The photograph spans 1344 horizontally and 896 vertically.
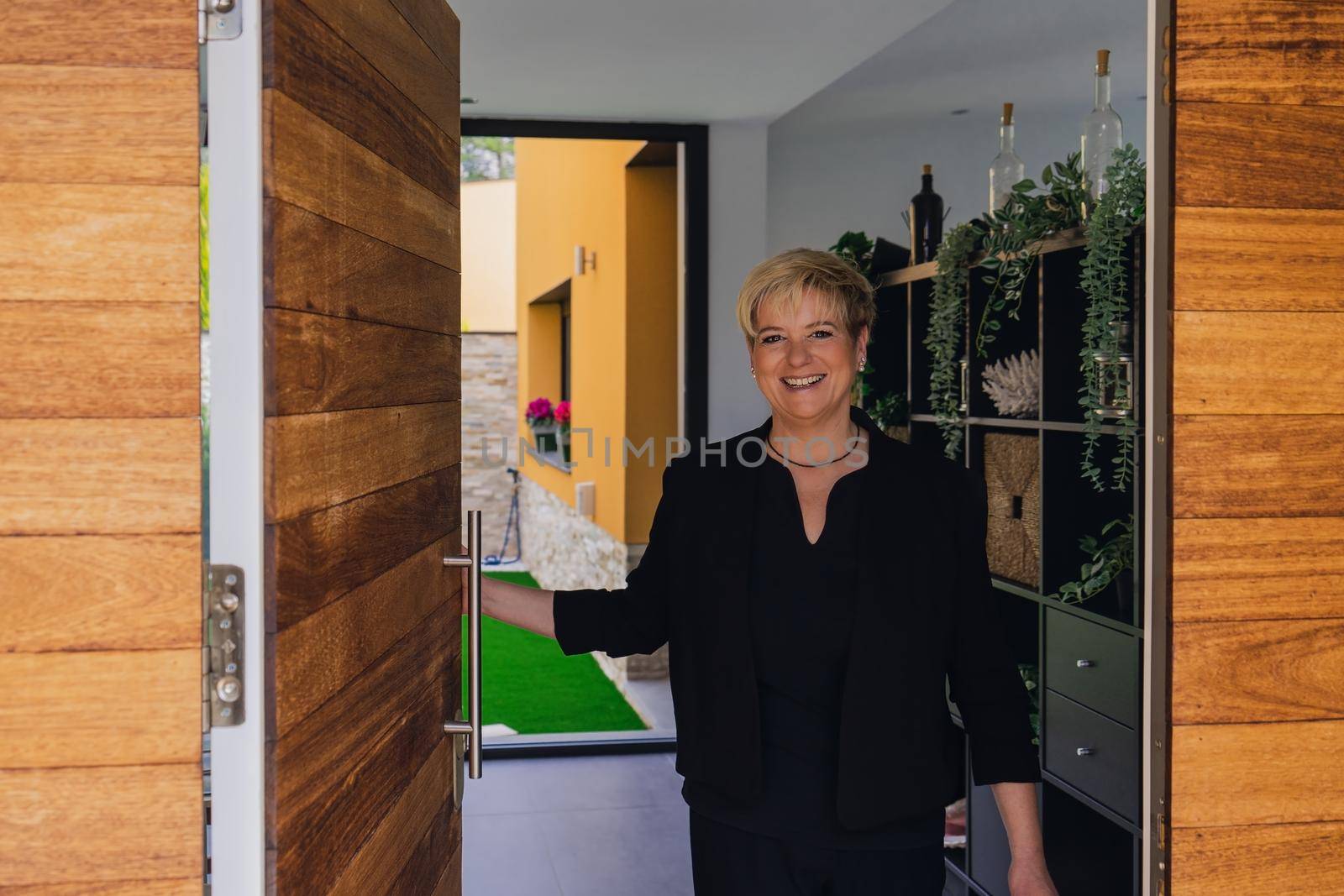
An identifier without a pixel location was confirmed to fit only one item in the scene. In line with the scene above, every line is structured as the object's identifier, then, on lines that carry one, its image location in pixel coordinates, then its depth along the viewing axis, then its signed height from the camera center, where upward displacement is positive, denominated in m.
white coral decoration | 3.08 +0.08
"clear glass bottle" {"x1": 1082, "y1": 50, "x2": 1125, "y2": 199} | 2.79 +0.64
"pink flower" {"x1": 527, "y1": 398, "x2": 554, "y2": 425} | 9.84 +0.05
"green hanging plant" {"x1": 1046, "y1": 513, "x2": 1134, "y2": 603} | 2.70 -0.32
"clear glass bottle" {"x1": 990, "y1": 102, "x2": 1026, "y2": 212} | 3.20 +0.63
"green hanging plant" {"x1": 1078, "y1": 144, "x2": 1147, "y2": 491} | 2.50 +0.26
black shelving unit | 2.60 -0.50
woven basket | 3.08 -0.23
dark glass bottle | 3.69 +0.59
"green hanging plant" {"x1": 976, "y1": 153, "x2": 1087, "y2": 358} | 2.82 +0.45
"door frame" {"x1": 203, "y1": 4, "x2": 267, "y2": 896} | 1.10 +0.10
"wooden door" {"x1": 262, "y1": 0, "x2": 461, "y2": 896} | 1.16 -0.02
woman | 1.79 -0.32
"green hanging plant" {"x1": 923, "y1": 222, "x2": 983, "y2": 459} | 3.33 +0.25
